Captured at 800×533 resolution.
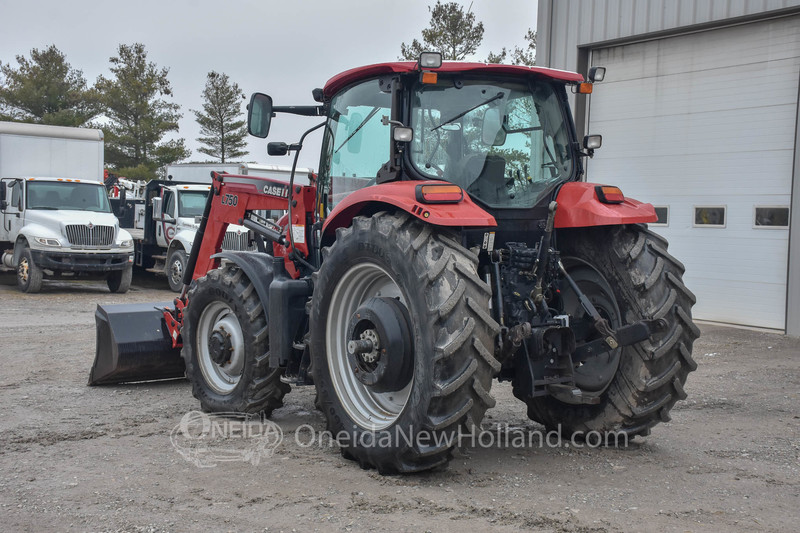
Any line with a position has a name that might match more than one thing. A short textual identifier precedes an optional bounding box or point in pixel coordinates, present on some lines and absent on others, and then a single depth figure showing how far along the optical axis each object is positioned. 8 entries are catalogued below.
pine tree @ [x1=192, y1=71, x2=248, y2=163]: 53.91
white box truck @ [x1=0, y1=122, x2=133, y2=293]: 16.59
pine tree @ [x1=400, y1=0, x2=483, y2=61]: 31.50
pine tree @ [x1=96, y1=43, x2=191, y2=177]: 47.97
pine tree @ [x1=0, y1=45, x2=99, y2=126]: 45.69
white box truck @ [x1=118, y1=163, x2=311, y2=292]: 17.77
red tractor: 4.53
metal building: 11.15
